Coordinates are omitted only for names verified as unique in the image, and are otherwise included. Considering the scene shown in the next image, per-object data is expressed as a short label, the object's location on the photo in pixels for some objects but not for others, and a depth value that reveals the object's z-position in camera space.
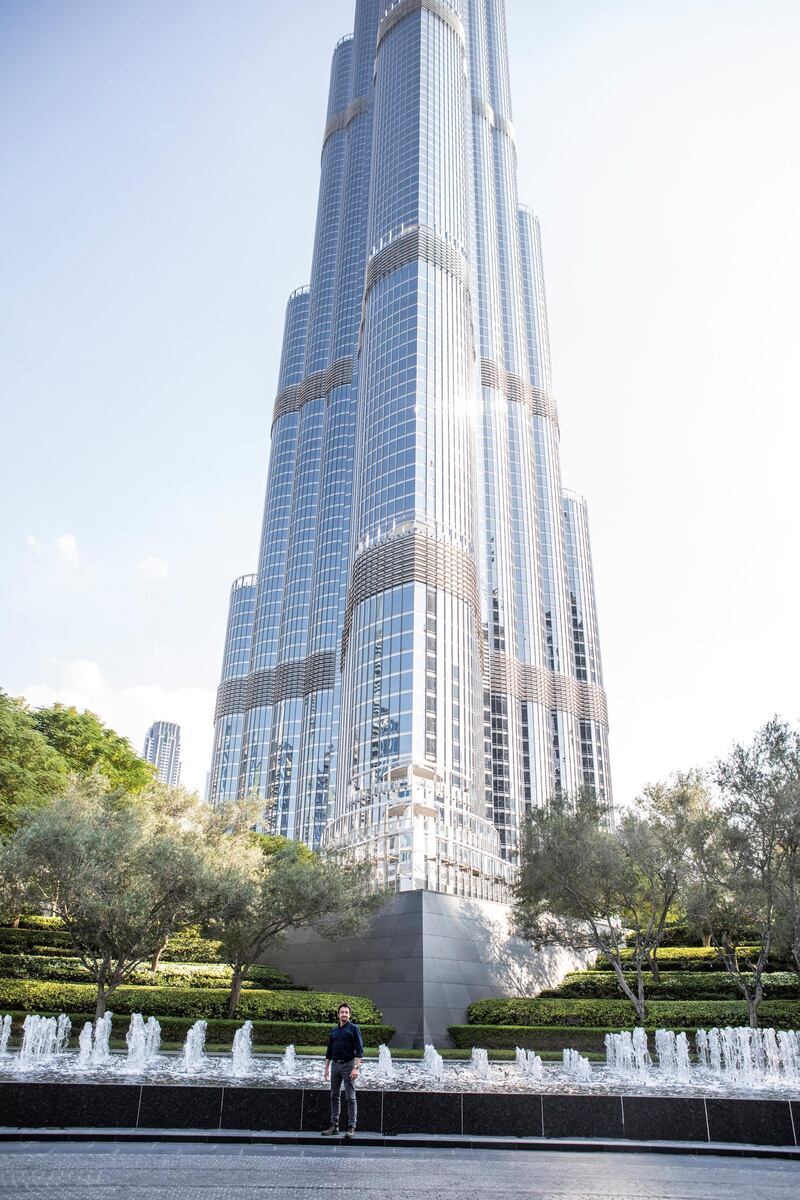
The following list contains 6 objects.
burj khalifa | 76.25
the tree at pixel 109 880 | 24.67
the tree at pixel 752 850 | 26.88
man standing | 12.16
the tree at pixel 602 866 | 30.75
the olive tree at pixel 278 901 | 27.77
